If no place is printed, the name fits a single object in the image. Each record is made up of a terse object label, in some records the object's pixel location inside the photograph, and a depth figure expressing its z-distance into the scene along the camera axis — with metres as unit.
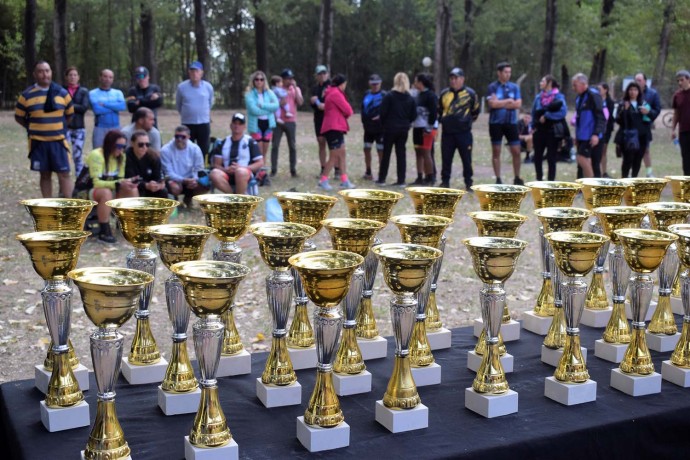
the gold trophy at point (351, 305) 2.71
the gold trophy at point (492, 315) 2.55
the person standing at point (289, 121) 12.13
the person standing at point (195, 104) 10.41
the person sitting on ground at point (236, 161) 8.91
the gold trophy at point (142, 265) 2.79
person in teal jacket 10.97
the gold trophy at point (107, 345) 2.11
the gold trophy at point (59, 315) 2.44
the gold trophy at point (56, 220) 2.77
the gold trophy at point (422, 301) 2.85
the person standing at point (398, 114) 10.98
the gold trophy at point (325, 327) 2.28
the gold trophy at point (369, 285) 3.13
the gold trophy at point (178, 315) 2.55
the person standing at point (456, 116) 10.59
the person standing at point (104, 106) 10.05
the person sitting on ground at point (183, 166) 8.76
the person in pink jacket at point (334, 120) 10.98
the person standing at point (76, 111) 10.41
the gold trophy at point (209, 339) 2.16
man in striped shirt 8.57
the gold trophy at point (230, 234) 2.85
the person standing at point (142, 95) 10.47
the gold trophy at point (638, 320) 2.74
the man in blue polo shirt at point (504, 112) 10.74
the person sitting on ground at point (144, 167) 8.00
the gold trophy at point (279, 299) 2.57
